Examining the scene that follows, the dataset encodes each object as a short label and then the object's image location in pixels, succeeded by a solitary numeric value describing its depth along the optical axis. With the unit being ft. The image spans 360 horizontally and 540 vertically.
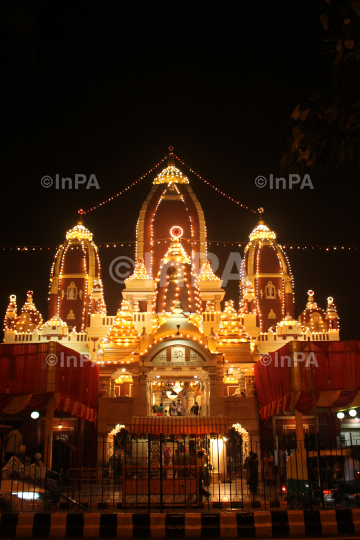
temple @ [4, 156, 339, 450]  72.28
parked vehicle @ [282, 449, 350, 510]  40.16
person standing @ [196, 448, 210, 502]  44.63
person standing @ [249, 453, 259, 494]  42.56
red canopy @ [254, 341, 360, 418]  61.72
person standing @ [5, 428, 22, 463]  58.81
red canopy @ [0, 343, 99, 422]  60.34
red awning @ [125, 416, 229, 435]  55.95
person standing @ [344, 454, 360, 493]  41.47
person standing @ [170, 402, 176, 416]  75.91
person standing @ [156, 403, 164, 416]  70.70
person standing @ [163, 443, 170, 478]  48.47
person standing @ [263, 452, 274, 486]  58.39
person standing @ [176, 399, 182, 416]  76.13
